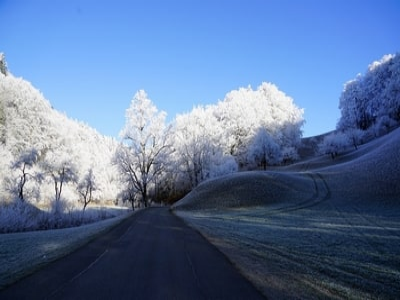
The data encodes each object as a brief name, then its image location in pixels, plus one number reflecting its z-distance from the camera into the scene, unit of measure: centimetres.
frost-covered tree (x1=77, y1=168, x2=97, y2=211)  5125
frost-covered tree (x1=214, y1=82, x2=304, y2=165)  7588
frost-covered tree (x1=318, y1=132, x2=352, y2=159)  6706
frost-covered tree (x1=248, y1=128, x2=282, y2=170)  6788
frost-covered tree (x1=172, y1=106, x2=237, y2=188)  5816
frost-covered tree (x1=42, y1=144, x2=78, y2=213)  4562
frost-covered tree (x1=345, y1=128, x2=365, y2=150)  6912
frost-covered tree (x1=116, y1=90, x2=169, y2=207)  3603
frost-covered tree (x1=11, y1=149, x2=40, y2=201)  3794
